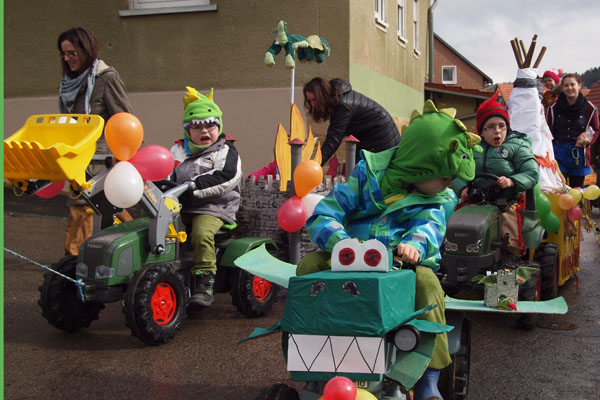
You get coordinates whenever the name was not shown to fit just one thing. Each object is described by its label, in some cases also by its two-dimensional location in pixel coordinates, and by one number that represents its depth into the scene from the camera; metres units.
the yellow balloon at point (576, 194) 5.82
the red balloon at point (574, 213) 5.87
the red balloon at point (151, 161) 4.09
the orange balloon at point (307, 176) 5.13
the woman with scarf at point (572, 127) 7.62
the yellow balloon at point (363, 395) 2.17
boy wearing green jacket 5.21
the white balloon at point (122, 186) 3.84
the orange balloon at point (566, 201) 5.75
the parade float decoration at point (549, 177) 5.83
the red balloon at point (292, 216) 5.19
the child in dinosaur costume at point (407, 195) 2.86
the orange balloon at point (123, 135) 3.94
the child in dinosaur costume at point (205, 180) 4.76
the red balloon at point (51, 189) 4.19
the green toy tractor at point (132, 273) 4.15
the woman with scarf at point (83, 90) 5.36
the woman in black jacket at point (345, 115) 6.16
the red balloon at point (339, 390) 2.09
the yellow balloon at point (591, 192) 6.17
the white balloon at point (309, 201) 5.29
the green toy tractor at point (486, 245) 4.72
